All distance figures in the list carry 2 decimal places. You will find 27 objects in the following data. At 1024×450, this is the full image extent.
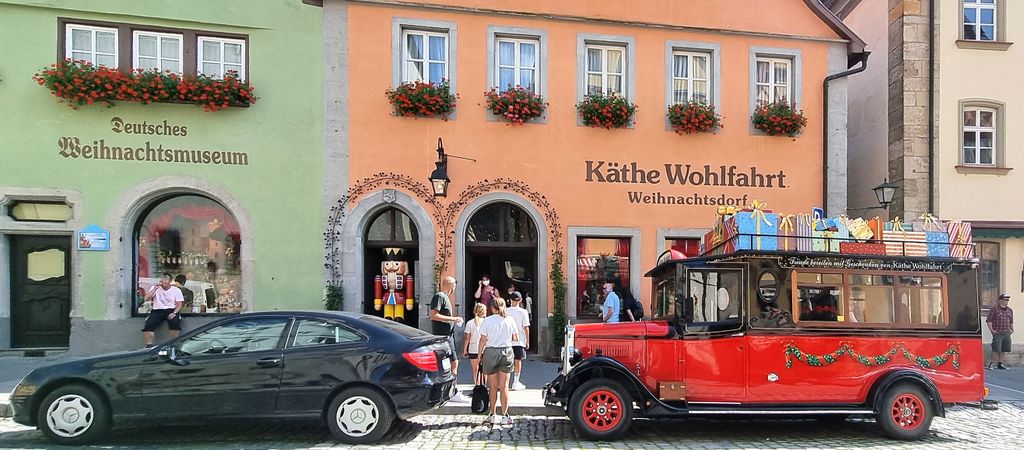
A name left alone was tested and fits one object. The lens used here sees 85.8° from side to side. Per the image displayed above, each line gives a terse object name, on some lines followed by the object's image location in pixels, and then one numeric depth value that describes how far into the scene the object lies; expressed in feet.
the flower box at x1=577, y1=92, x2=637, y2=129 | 35.17
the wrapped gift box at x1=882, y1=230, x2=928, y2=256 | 20.48
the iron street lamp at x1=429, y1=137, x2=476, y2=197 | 32.42
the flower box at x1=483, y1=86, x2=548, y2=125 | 34.53
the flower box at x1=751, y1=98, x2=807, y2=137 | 36.63
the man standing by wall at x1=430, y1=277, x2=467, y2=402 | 25.72
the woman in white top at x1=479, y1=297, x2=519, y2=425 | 20.76
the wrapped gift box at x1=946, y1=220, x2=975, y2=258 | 20.66
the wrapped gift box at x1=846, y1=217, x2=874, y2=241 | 20.52
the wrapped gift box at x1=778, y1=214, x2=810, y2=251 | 20.20
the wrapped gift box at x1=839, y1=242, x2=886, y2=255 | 20.31
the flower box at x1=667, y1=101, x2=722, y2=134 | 35.86
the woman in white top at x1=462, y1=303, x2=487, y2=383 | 24.30
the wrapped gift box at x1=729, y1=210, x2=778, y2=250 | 19.97
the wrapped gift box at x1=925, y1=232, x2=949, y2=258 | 20.65
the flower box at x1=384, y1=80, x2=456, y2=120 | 33.58
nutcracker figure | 34.73
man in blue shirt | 33.06
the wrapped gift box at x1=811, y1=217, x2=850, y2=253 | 20.31
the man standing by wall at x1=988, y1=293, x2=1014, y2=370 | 35.86
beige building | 37.83
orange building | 34.09
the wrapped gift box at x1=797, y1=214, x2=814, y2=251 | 20.29
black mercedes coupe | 18.34
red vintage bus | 20.16
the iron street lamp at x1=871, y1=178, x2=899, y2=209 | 34.53
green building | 31.37
